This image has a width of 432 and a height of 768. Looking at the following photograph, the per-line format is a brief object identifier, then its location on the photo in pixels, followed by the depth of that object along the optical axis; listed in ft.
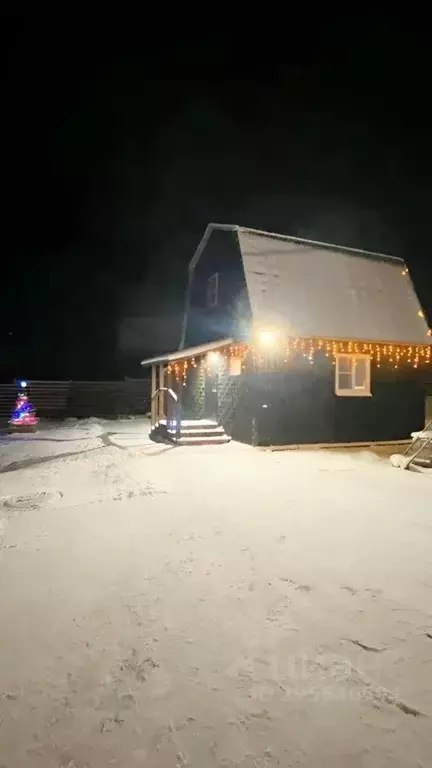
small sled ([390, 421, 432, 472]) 33.42
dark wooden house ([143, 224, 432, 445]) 43.73
